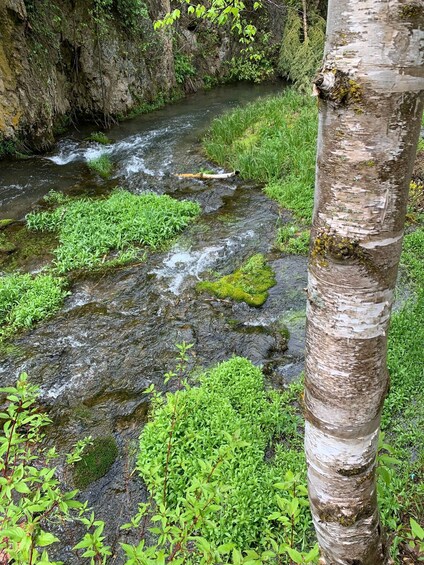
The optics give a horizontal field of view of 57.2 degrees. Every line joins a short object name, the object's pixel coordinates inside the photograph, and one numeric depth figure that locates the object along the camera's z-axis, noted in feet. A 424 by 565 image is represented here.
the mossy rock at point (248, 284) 16.65
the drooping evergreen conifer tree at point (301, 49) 38.93
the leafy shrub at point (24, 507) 3.74
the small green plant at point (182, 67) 50.33
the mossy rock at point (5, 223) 22.82
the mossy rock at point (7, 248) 20.71
